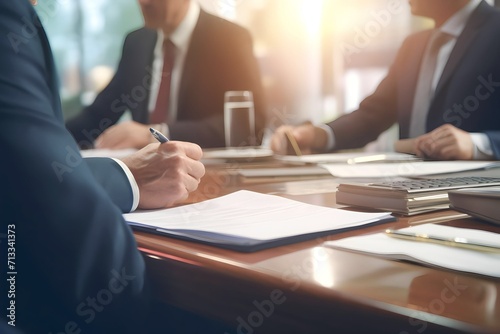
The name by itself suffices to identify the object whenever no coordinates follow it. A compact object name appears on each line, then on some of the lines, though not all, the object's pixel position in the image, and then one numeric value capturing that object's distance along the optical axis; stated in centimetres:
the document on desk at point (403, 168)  164
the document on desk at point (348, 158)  187
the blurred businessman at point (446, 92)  240
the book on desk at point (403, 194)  134
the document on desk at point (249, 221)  120
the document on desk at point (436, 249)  111
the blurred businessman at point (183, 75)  332
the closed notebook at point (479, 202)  127
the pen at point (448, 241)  115
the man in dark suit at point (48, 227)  120
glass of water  215
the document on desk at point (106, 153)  201
